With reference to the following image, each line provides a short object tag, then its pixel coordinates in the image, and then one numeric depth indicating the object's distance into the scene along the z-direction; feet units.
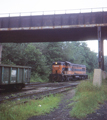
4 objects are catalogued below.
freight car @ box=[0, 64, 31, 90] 35.06
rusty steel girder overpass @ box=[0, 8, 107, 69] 58.13
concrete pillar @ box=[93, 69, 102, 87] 37.79
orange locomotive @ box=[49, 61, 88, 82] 78.54
